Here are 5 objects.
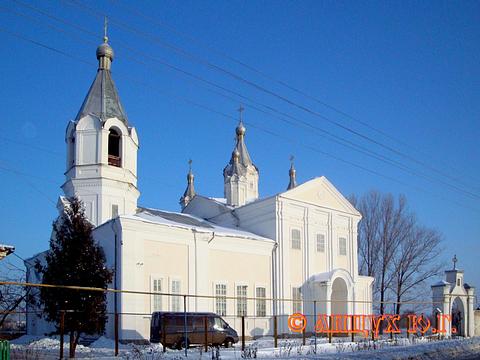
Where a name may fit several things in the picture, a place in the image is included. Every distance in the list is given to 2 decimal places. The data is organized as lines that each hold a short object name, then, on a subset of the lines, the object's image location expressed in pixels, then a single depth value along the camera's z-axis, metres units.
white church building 27.78
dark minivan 23.03
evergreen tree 20.89
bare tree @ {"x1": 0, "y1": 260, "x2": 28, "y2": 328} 13.56
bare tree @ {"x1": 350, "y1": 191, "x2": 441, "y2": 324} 49.12
